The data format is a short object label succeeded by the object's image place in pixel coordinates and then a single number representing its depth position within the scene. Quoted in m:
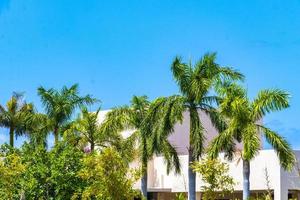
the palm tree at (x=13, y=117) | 58.16
